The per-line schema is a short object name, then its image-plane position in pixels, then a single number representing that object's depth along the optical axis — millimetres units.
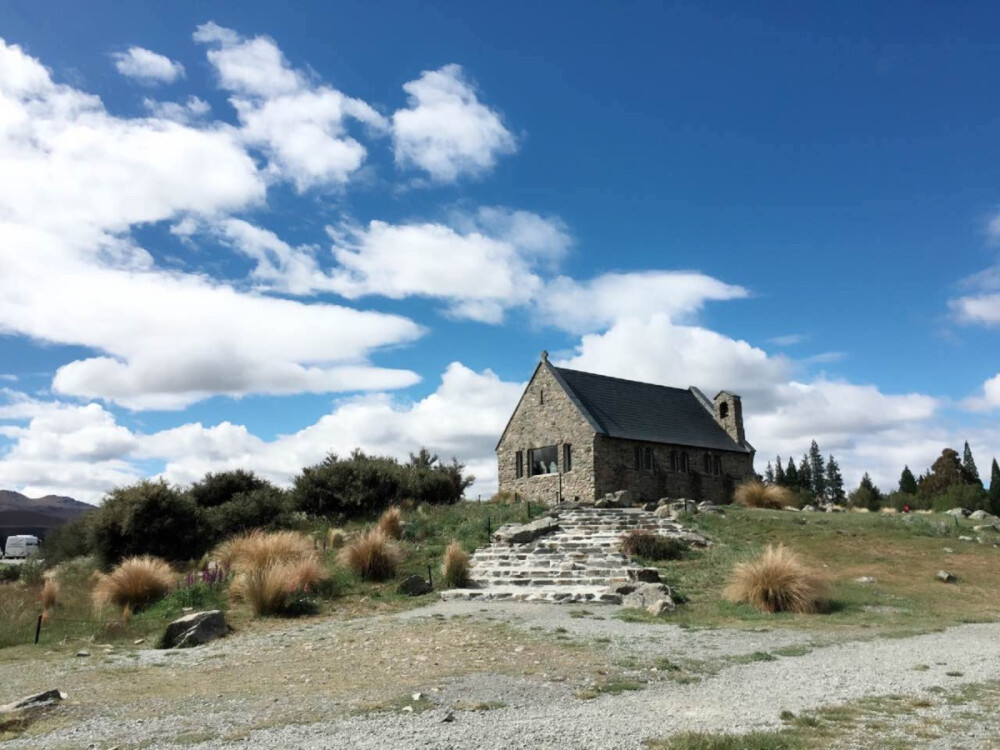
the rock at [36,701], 7075
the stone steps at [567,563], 16141
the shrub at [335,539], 20469
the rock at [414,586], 16031
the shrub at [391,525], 21219
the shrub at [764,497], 31516
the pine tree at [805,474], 63656
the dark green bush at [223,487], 27891
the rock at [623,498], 28266
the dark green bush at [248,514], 24703
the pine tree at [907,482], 60312
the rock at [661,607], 13594
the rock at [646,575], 16641
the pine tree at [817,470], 75188
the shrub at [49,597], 14828
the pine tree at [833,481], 73456
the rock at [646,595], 14438
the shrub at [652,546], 19219
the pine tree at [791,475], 61519
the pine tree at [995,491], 44259
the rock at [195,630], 11656
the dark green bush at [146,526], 22266
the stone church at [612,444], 31469
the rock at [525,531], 21688
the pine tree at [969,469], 58656
